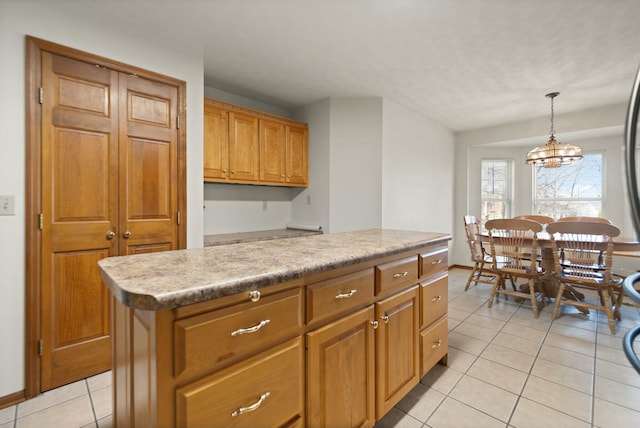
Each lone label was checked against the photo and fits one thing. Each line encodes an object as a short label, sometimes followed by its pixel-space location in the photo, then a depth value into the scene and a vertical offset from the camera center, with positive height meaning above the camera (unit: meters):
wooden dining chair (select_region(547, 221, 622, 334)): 2.60 -0.48
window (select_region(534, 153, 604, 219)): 4.73 +0.38
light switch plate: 1.68 +0.04
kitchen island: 0.77 -0.40
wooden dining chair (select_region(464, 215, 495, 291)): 3.71 -0.41
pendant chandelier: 3.22 +0.63
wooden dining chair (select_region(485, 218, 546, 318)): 2.99 -0.41
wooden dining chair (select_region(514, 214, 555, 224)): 4.19 -0.10
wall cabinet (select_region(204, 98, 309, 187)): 2.95 +0.71
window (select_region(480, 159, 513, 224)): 5.41 +0.42
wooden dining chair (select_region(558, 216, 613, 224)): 3.90 -0.10
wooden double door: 1.83 +0.14
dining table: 3.09 -0.61
